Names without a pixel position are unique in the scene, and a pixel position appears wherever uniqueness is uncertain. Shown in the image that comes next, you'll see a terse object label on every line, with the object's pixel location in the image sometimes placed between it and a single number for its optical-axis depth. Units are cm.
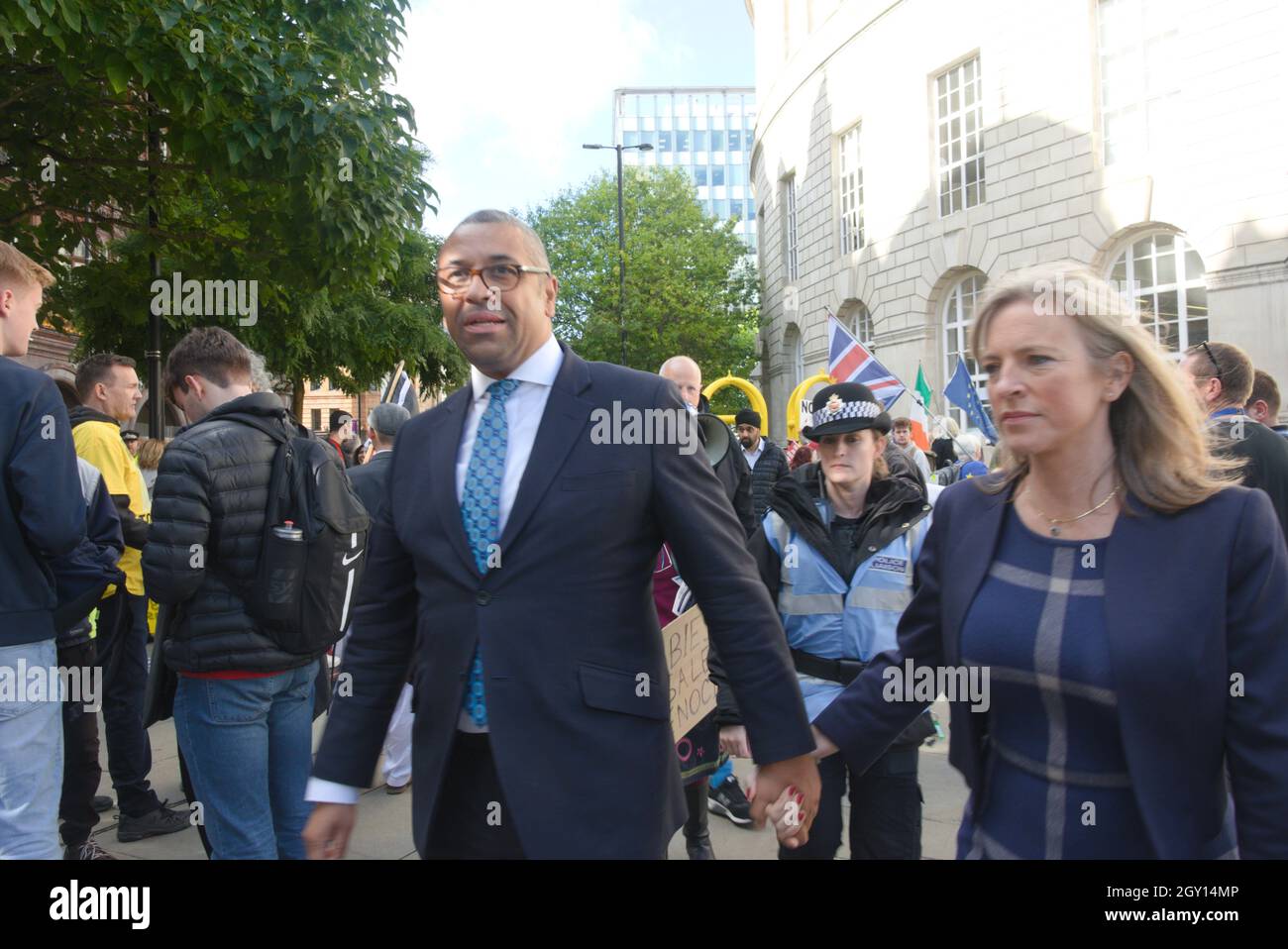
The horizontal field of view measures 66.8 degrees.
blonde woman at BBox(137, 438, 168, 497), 647
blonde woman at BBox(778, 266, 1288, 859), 176
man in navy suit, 208
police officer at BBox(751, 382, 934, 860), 331
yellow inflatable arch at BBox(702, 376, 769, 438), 1003
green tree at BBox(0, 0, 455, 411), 703
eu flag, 1356
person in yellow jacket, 470
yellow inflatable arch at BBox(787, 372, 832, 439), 1594
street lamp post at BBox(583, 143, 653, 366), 4078
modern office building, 11562
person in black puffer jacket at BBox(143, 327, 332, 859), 320
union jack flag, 1070
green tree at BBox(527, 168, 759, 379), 4138
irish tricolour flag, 1500
